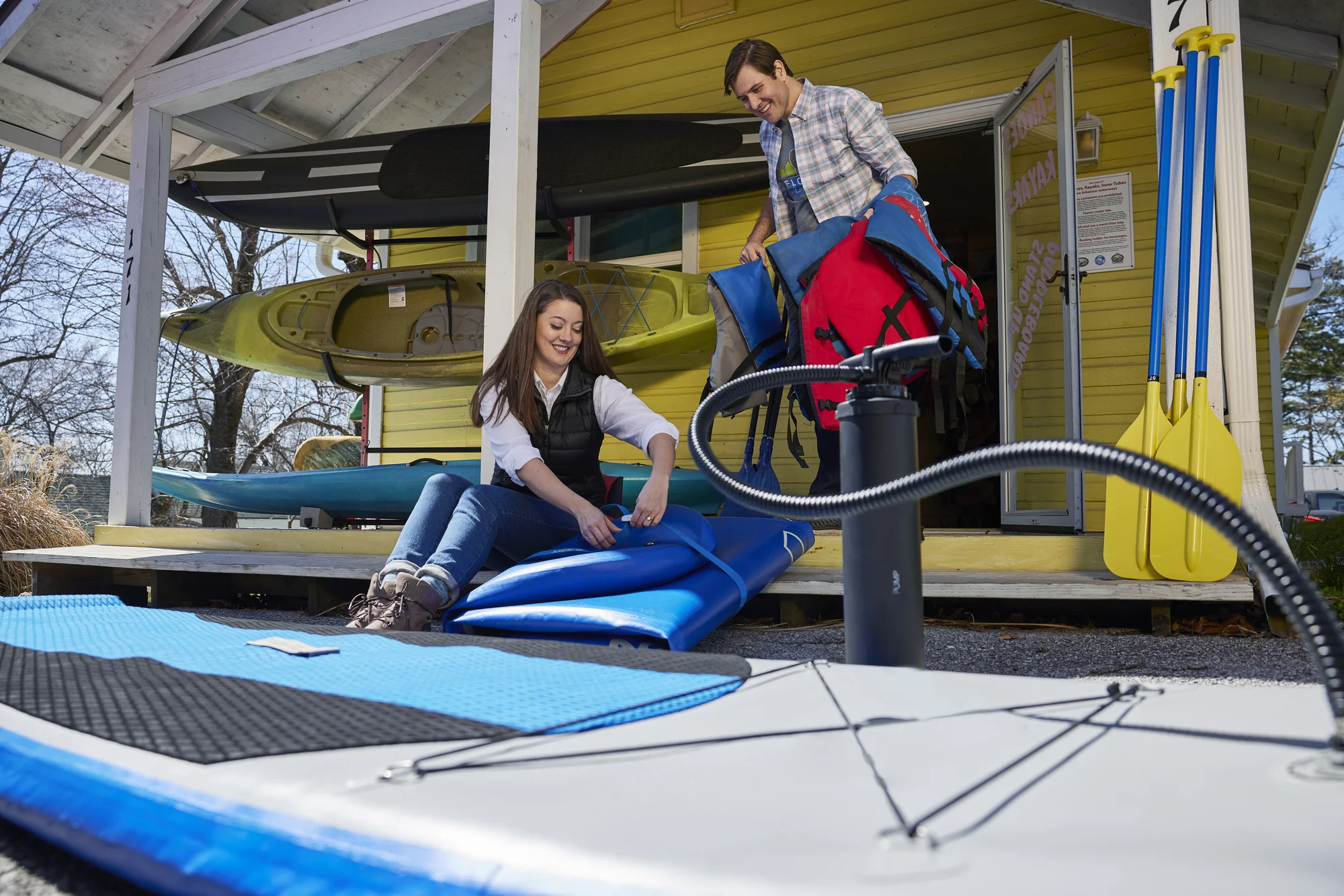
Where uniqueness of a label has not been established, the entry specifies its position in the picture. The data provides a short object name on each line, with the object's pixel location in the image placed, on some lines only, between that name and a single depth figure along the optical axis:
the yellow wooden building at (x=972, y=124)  3.80
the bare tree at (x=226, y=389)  12.37
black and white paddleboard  4.46
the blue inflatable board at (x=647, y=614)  1.65
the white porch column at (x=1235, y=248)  2.20
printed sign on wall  3.80
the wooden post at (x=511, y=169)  3.01
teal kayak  3.80
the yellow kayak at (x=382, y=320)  4.71
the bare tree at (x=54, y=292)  12.20
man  2.68
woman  2.01
